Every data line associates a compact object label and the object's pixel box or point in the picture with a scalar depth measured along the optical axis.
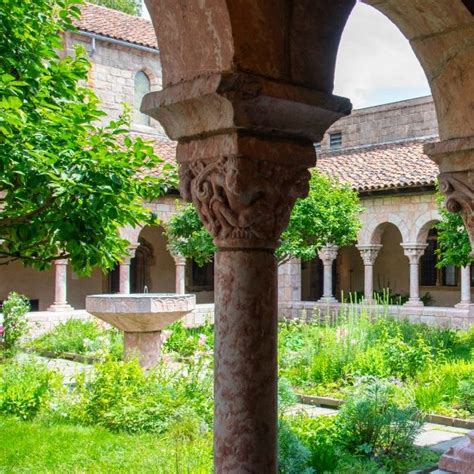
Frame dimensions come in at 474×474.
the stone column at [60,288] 15.61
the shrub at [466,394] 8.00
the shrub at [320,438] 5.50
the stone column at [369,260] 17.30
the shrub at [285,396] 6.66
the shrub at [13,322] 12.55
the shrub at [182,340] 12.10
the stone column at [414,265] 16.58
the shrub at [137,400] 6.77
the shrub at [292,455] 5.00
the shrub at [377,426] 6.29
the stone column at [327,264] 17.58
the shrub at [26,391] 7.20
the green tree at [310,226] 14.28
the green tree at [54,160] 4.36
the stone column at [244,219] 2.68
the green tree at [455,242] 12.21
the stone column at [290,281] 18.28
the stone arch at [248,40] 2.61
